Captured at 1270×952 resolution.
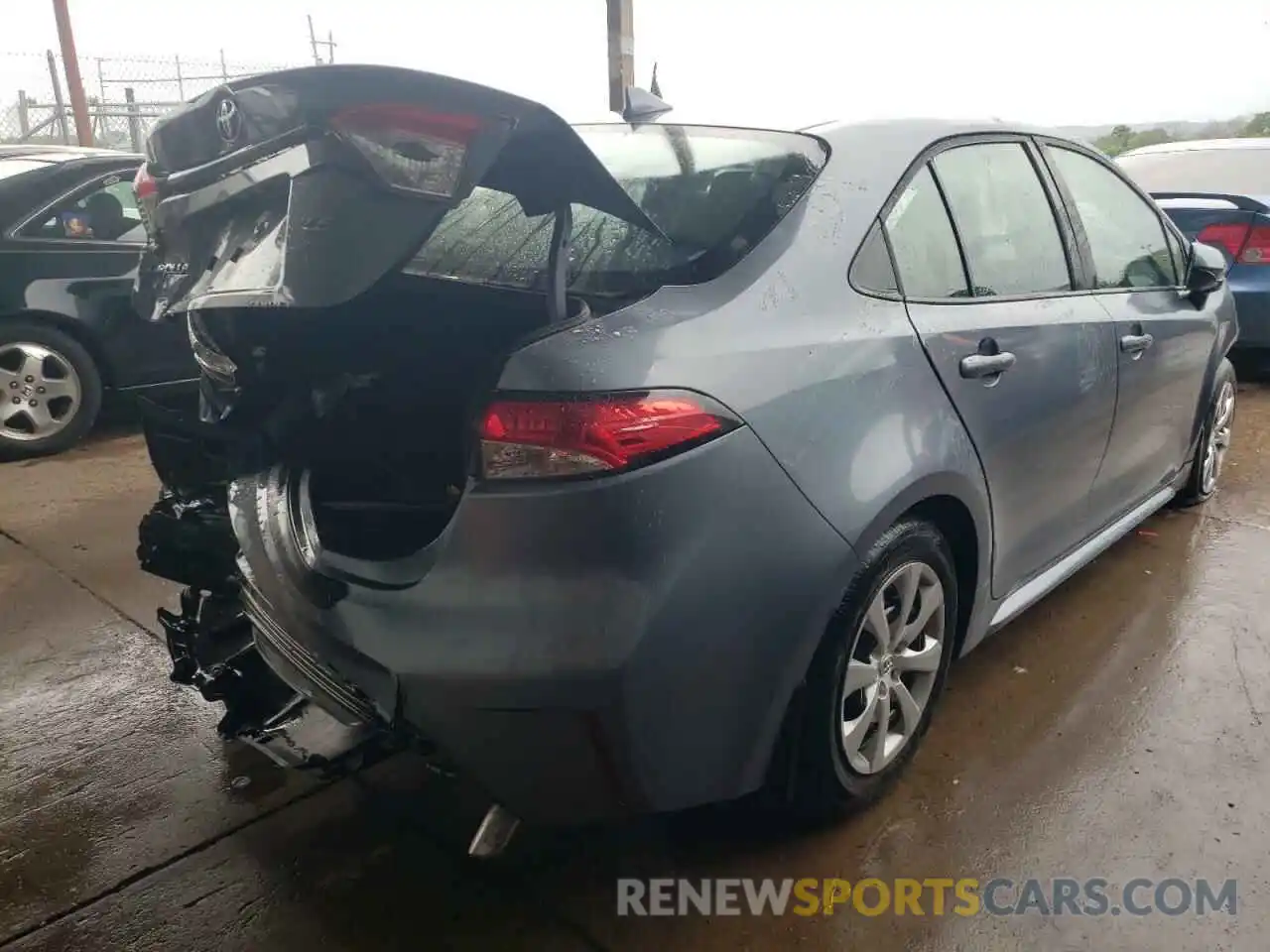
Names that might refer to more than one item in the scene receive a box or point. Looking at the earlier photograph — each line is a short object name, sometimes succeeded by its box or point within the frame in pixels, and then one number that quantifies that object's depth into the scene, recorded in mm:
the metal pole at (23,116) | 12852
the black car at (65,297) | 4977
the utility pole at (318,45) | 19156
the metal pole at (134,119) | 12281
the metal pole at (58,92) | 13016
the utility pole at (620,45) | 6848
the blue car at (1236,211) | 5688
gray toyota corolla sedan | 1627
